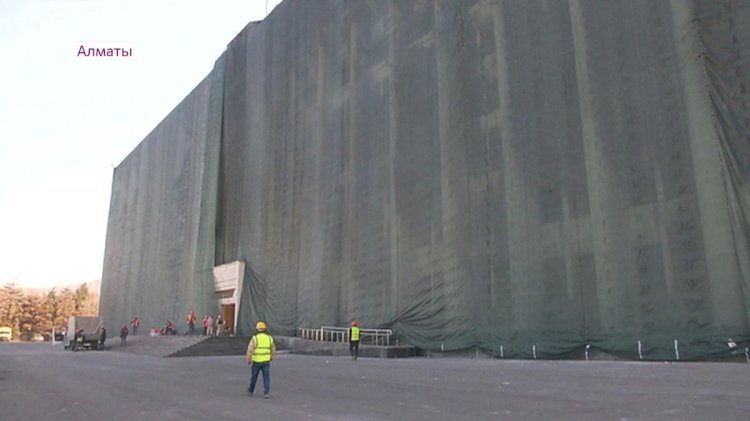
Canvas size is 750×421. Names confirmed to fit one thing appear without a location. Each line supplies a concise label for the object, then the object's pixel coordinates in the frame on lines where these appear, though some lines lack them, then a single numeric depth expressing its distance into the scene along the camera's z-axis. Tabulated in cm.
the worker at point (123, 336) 3588
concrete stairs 2242
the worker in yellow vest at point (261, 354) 951
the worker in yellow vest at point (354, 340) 2036
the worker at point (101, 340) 3722
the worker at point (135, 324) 4576
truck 3682
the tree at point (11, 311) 9212
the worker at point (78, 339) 3469
